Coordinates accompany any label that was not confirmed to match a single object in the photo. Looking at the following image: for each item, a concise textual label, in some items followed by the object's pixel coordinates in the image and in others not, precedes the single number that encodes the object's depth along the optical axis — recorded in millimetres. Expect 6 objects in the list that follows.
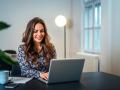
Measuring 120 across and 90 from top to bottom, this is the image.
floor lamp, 3091
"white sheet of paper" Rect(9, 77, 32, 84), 1352
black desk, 1217
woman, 1602
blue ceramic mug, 1309
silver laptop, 1278
